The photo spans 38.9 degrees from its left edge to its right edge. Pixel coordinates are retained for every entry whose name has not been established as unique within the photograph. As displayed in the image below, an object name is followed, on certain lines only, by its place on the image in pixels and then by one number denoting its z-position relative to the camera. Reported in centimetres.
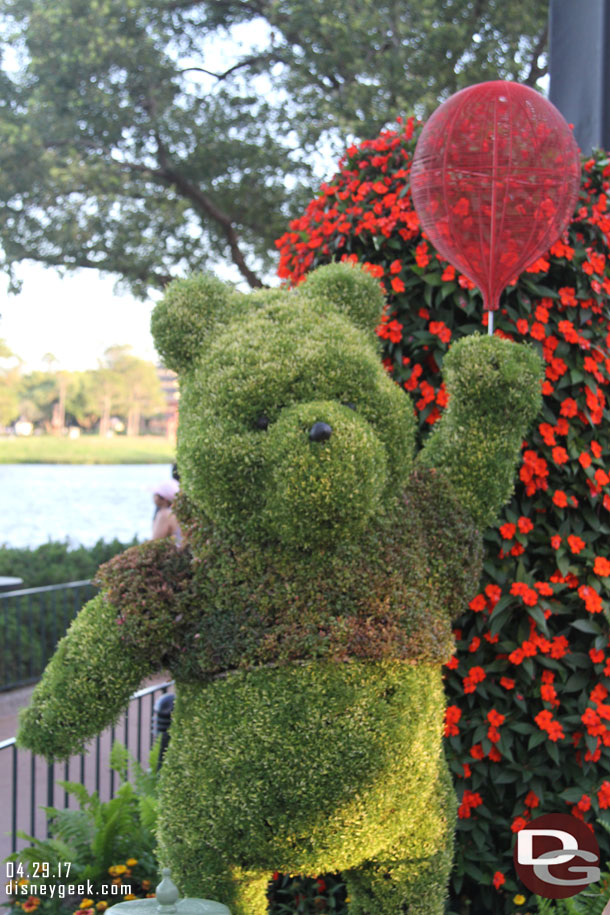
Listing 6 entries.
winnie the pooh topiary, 228
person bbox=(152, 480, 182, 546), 595
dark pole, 447
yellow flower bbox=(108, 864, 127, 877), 365
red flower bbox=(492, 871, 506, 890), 308
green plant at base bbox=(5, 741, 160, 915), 365
